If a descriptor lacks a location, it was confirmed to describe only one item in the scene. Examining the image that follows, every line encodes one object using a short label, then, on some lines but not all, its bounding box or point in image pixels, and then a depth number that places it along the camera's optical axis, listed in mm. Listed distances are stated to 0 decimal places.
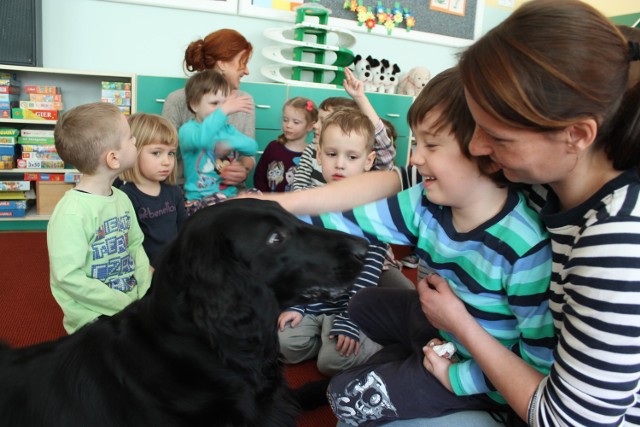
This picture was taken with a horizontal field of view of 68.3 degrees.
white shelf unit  3398
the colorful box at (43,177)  3498
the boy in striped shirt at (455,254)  985
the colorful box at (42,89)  3502
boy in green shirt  1553
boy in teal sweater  2461
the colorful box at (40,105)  3455
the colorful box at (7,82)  3320
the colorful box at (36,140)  3498
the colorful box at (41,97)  3492
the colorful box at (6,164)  3398
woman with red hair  2871
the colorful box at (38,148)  3496
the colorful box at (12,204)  3412
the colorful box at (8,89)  3336
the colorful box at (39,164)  3496
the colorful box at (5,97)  3350
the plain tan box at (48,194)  3541
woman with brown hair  734
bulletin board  4148
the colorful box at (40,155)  3504
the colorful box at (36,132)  3502
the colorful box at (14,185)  3408
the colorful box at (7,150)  3391
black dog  895
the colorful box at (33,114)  3432
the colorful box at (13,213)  3421
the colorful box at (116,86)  3521
